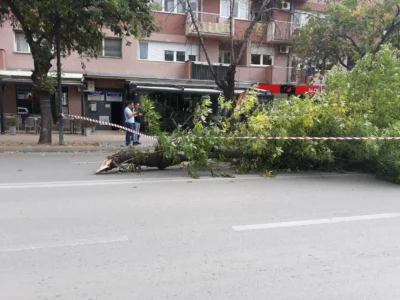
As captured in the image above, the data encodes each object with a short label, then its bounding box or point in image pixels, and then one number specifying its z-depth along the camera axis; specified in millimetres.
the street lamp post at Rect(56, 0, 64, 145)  13045
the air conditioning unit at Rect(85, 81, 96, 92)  21750
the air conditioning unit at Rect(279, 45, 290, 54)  25297
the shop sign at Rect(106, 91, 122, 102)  22688
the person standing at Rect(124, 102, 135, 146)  14664
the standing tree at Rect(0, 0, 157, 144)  11555
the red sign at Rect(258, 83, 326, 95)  24359
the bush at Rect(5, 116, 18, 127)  18984
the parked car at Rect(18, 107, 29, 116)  21266
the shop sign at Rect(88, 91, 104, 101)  22172
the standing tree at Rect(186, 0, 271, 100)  14445
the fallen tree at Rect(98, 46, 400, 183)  8234
